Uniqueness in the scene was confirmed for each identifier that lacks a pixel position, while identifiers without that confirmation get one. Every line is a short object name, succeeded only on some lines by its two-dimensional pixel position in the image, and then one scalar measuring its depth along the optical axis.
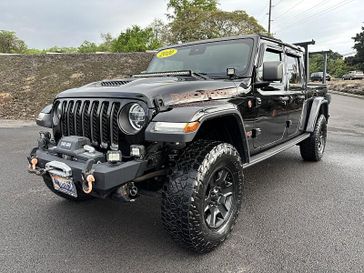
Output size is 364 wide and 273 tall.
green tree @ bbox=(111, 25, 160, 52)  21.80
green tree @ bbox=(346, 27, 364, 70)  42.06
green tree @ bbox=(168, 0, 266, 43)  29.62
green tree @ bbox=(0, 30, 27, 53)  37.78
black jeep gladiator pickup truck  2.47
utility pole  44.30
